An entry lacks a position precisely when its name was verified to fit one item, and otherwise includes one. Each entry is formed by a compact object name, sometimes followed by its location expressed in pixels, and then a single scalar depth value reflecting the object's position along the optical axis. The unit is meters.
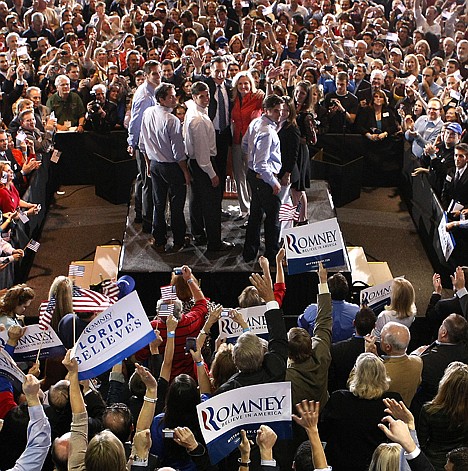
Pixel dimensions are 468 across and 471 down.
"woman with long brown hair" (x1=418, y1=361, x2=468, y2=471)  5.25
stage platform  9.08
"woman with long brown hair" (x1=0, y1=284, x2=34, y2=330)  6.84
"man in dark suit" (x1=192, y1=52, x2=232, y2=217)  9.29
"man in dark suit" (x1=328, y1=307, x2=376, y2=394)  6.32
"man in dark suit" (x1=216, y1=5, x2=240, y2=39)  16.71
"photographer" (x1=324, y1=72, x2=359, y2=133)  12.19
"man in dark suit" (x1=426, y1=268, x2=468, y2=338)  7.32
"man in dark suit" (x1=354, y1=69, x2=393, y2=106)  12.44
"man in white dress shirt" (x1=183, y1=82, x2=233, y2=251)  8.57
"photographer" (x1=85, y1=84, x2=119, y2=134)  12.14
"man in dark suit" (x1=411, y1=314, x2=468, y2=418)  6.12
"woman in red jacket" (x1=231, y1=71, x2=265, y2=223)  9.20
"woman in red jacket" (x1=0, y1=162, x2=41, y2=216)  9.44
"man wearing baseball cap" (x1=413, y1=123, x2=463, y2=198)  10.27
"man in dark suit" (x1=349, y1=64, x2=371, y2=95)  12.98
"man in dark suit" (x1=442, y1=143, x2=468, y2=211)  9.55
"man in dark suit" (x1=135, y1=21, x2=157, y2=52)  15.25
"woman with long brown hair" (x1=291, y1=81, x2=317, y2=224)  9.68
